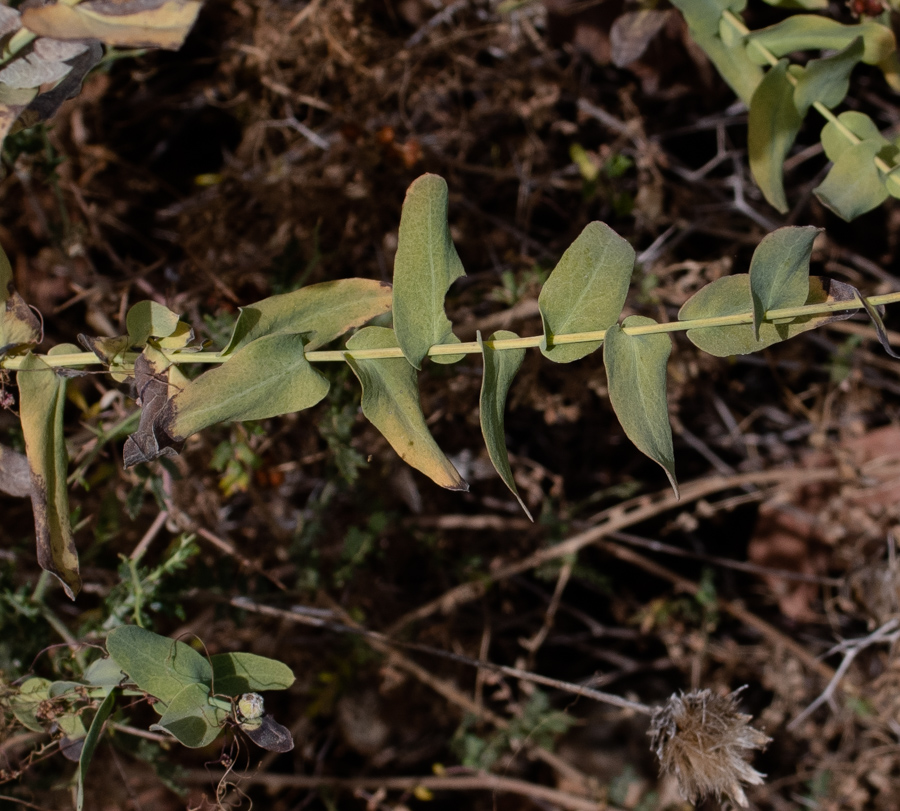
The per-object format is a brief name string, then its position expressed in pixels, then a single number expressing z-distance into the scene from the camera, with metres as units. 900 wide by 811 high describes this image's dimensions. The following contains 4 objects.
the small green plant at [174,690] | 0.56
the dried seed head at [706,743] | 0.60
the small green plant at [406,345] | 0.54
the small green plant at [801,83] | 0.61
